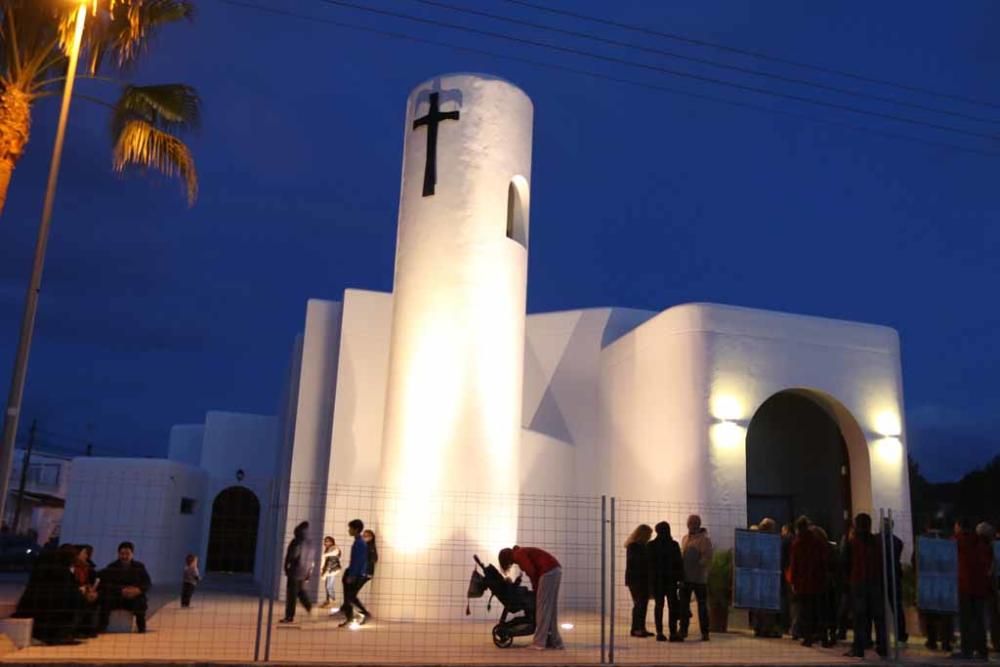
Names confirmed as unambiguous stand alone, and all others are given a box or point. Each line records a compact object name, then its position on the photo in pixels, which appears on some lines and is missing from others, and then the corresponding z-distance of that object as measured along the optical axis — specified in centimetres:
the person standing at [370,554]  1268
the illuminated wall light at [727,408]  1419
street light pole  863
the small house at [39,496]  4216
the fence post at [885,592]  985
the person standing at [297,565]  1245
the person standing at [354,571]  1201
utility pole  3869
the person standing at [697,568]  1156
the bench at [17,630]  942
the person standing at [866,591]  1002
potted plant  1266
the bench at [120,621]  1104
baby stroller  1048
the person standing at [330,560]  1421
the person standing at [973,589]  1018
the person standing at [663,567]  1110
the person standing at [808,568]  1084
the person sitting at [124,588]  1093
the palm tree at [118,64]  1039
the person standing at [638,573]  1156
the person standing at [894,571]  990
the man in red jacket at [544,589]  1026
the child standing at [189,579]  1492
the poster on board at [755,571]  1146
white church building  1392
